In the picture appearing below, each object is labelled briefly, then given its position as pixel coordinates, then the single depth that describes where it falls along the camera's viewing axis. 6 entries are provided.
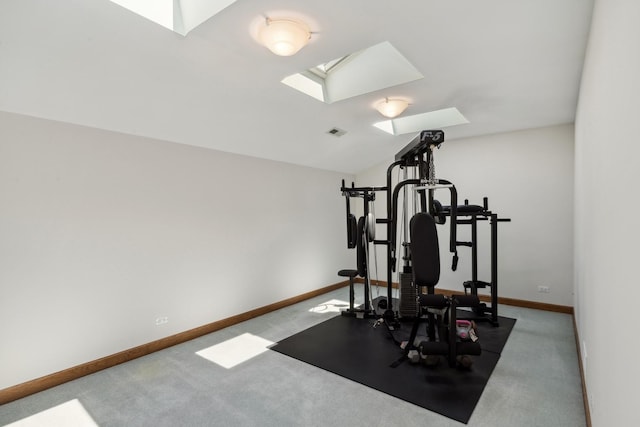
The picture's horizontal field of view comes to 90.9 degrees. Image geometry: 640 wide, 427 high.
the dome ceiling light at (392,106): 3.62
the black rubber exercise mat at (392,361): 2.52
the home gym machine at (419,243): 2.88
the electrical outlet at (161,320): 3.49
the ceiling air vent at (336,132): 4.50
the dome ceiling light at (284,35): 2.19
